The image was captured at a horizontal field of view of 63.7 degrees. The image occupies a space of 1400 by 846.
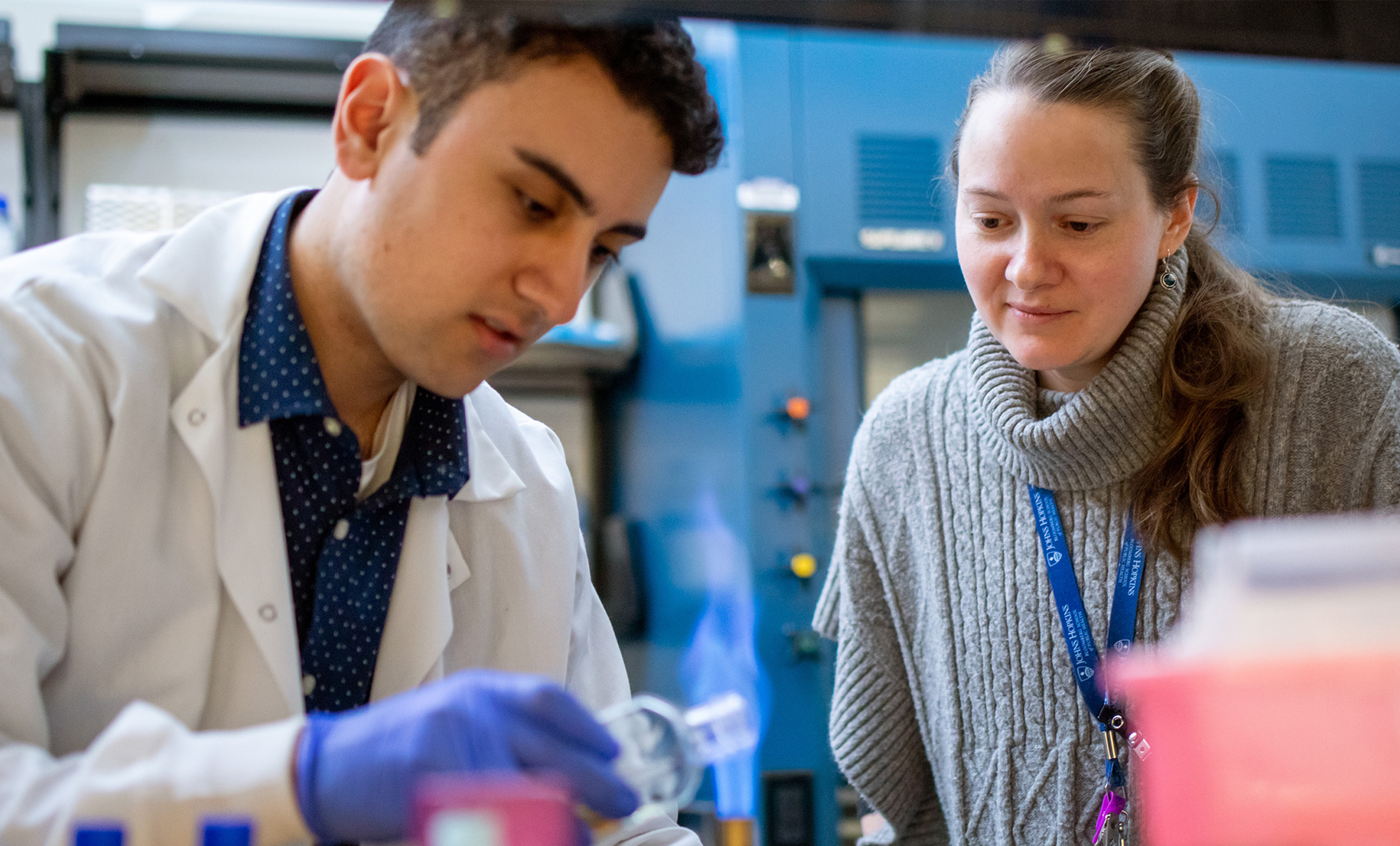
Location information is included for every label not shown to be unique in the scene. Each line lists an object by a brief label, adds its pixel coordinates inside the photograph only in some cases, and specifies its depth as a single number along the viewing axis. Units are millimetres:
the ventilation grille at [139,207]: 2492
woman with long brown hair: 1252
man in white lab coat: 927
